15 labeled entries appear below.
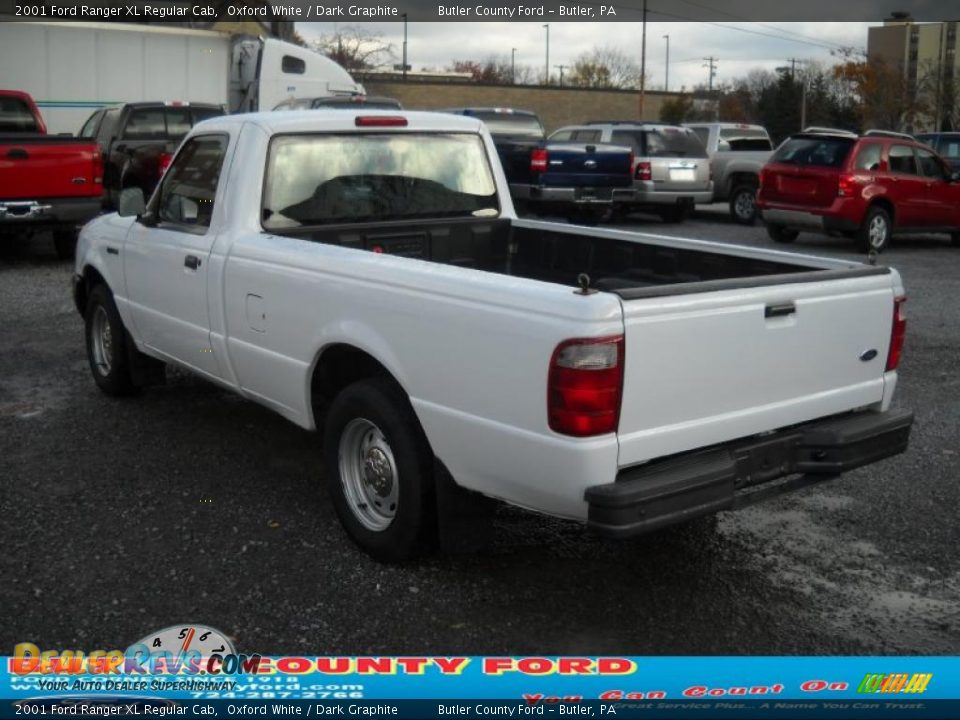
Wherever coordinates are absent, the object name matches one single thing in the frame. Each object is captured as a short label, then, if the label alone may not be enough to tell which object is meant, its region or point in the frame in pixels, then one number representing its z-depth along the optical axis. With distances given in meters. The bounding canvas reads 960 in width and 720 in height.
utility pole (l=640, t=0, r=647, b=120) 47.56
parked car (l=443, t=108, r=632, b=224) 18.64
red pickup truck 12.69
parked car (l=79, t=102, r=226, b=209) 15.95
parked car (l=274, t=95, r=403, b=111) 17.72
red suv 15.93
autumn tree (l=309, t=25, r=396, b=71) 63.09
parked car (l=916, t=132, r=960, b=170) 22.80
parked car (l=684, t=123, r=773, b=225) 20.97
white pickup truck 3.73
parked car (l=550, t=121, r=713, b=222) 19.94
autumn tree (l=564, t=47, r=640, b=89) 89.12
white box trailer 20.77
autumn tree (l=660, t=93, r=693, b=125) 58.97
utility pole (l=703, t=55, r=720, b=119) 97.36
